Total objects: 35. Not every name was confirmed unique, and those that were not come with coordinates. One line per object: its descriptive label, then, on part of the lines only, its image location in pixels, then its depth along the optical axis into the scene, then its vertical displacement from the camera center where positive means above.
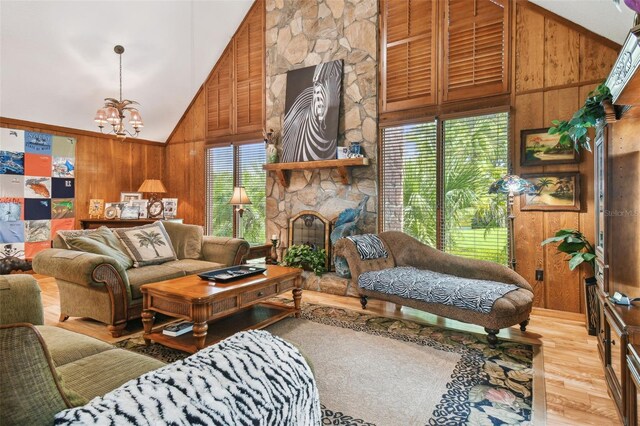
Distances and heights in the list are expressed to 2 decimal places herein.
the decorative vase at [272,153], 5.57 +0.89
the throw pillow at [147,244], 3.68 -0.37
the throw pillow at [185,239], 4.24 -0.35
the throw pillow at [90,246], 3.29 -0.34
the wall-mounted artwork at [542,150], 3.59 +0.61
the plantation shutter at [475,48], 4.00 +1.88
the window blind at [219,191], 6.45 +0.36
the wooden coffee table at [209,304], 2.54 -0.72
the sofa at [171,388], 0.80 -0.48
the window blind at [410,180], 4.45 +0.38
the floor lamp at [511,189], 3.49 +0.20
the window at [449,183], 4.04 +0.33
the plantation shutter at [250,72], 6.05 +2.39
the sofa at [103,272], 2.97 -0.58
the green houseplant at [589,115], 2.38 +0.67
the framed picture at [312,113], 5.06 +1.44
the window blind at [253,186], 6.02 +0.41
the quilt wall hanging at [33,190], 5.14 +0.32
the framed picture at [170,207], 6.65 +0.06
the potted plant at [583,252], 2.99 -0.39
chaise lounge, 2.82 -0.66
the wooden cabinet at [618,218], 1.87 -0.06
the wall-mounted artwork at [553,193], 3.55 +0.16
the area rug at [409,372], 1.94 -1.10
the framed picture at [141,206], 6.33 +0.08
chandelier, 4.43 +1.19
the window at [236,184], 6.06 +0.40
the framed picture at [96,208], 6.06 +0.04
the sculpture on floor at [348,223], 4.71 -0.18
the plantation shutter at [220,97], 6.45 +2.09
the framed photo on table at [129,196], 6.54 +0.27
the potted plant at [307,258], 4.75 -0.66
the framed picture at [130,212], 6.17 -0.03
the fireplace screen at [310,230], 5.05 -0.30
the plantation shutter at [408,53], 4.45 +2.02
